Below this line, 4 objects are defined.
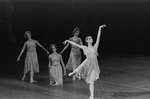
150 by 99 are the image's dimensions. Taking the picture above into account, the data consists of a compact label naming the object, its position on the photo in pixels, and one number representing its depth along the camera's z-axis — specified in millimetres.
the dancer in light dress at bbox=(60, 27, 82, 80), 14023
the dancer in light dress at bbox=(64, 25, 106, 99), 10914
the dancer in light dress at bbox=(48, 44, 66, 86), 13088
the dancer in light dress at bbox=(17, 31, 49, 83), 13737
